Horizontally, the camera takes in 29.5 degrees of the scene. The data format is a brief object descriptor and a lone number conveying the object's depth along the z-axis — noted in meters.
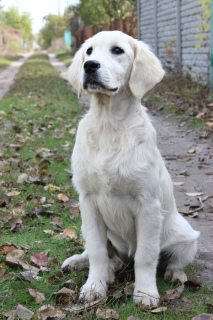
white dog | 2.52
